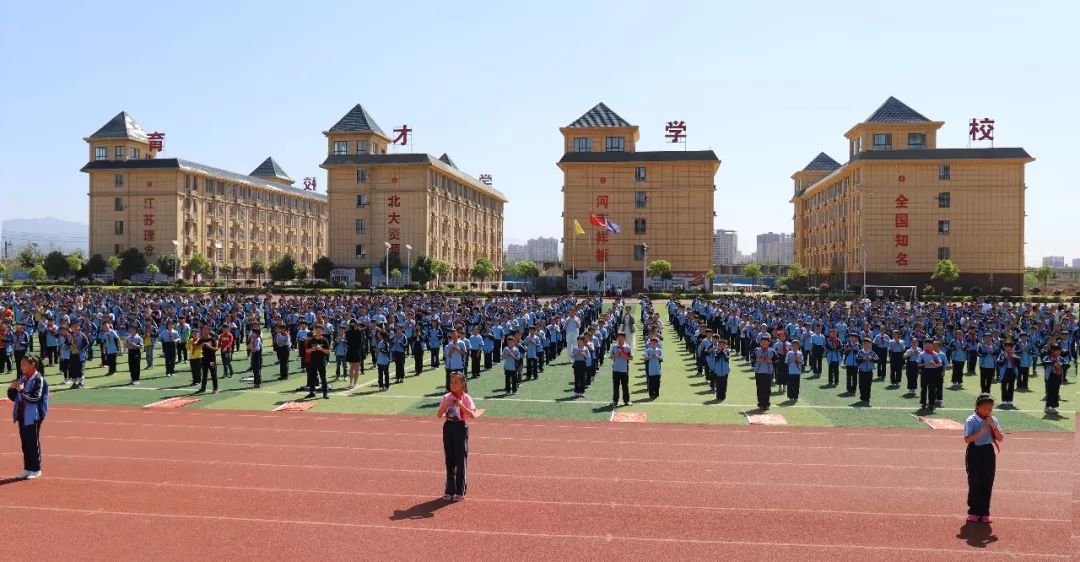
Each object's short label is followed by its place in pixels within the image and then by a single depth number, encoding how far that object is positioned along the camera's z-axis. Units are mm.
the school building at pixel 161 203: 79938
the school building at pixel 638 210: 72312
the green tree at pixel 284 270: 76250
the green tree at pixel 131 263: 78375
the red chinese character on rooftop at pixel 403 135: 78875
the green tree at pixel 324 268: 74750
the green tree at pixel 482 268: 80962
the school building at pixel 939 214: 65188
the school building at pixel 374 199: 74562
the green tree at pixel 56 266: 77125
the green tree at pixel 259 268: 87938
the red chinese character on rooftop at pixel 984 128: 66875
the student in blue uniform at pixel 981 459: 8227
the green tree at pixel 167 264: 77312
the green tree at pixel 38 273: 74500
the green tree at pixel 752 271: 78950
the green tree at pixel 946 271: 62312
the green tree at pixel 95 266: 79200
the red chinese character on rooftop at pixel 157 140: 84750
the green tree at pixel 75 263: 76562
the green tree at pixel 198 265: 77938
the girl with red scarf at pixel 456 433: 9078
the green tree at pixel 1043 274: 77188
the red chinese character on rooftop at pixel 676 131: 73312
